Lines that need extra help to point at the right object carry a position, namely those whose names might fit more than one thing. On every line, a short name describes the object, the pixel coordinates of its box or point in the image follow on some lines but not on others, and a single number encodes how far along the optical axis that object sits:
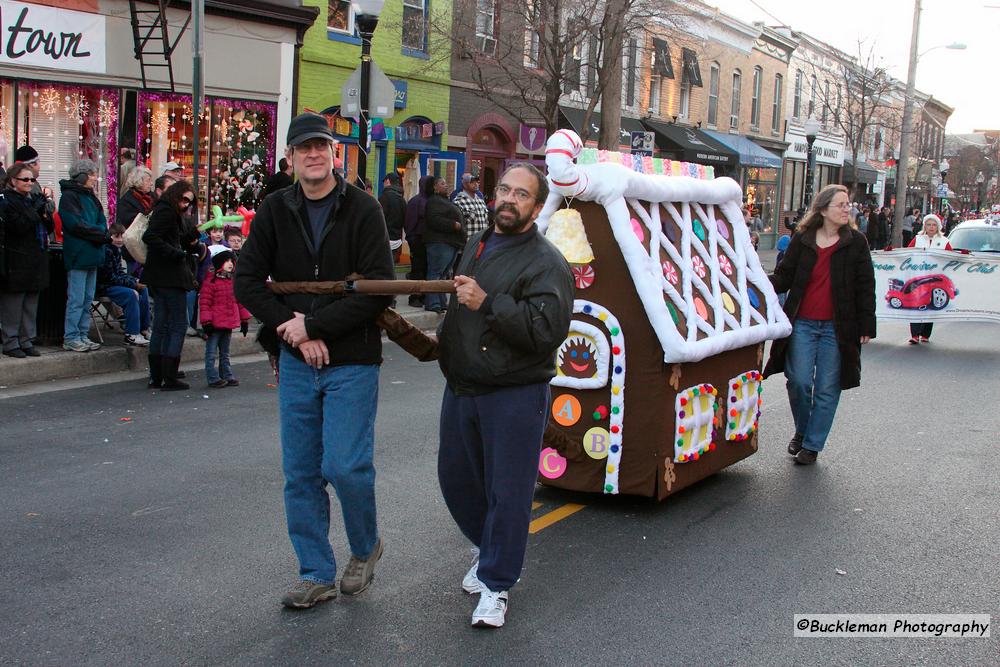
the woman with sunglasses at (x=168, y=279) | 8.88
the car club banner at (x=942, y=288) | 14.05
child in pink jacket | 9.14
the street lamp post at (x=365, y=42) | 12.52
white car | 16.69
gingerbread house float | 5.34
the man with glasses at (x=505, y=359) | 4.02
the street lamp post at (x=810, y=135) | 27.98
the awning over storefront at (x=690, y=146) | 29.61
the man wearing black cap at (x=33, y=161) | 9.84
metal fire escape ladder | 14.29
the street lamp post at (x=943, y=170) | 62.31
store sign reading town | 13.50
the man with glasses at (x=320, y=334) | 4.13
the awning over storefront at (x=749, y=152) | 33.44
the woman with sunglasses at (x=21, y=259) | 9.12
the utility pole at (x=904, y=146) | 31.55
